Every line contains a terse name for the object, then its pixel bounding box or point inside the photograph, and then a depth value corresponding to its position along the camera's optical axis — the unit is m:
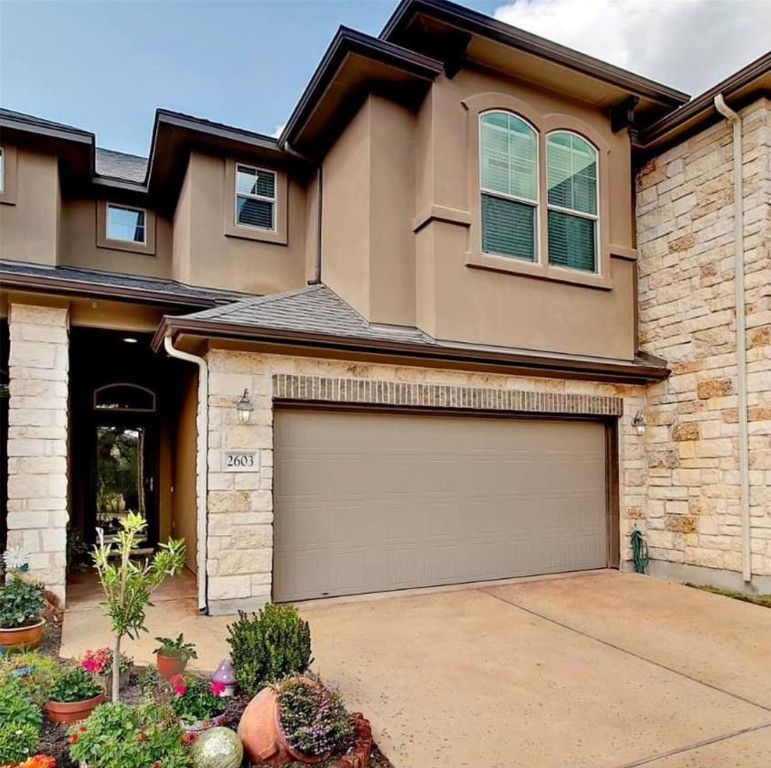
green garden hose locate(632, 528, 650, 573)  8.17
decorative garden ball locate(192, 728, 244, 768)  2.95
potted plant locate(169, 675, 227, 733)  3.32
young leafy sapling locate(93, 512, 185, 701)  3.48
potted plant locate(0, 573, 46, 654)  4.94
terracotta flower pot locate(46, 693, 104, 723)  3.42
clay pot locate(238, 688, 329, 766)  3.07
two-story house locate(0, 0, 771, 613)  6.45
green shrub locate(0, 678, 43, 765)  2.87
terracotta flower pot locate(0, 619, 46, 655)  4.92
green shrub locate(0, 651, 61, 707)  3.58
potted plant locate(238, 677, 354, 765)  3.08
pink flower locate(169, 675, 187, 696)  3.62
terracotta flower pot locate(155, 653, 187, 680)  4.03
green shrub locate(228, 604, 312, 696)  3.72
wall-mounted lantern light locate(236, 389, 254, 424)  6.18
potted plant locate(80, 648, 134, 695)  3.91
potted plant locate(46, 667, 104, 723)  3.42
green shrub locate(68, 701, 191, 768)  2.75
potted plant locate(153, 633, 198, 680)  4.04
